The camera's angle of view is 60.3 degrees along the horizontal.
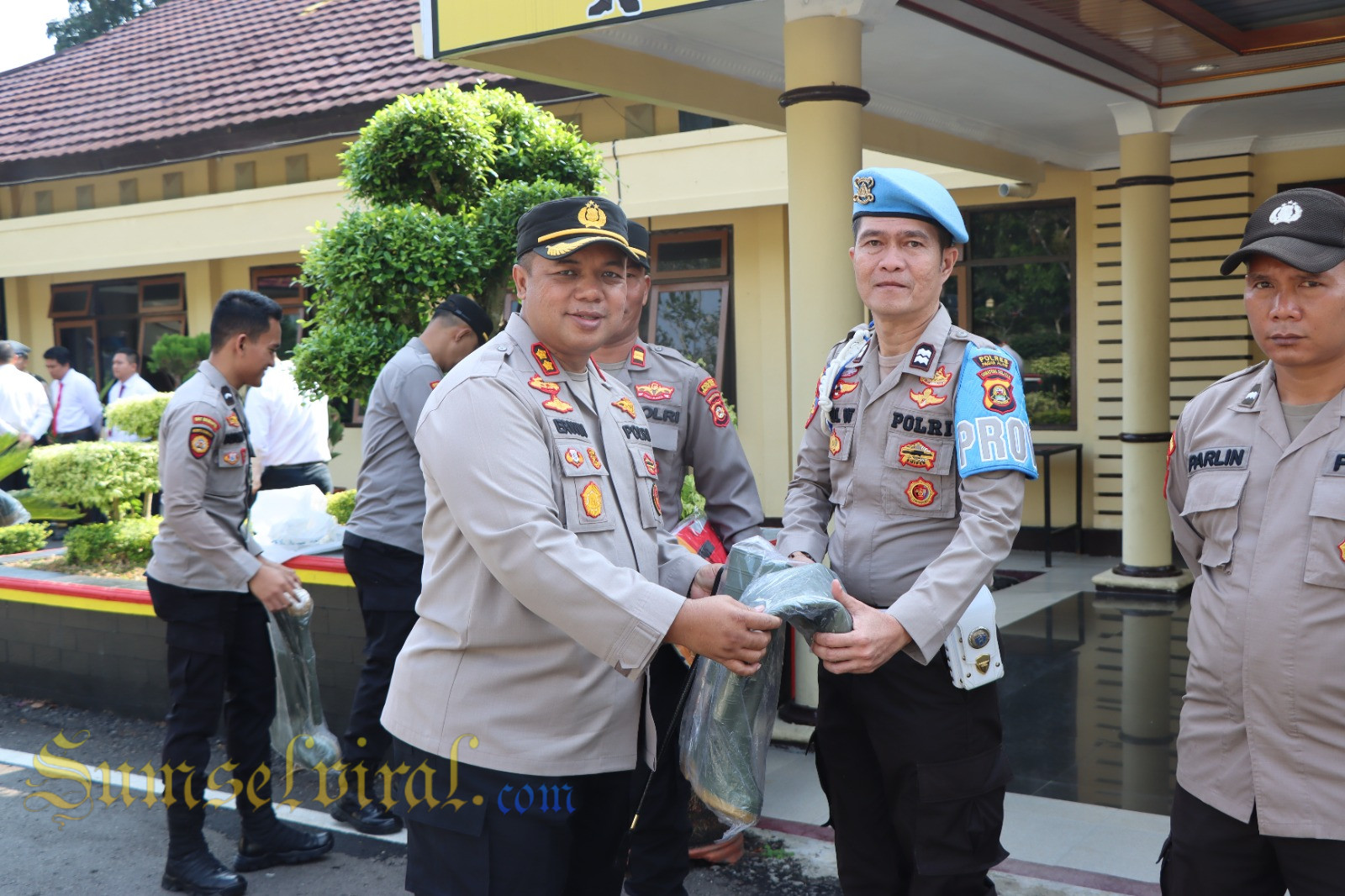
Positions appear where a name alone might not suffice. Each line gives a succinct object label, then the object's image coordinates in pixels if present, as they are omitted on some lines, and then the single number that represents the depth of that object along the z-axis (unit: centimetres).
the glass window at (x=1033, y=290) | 1002
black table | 940
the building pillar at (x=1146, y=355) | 803
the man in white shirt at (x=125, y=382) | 1151
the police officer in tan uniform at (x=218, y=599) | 393
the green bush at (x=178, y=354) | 1124
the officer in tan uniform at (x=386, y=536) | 439
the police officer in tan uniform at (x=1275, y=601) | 221
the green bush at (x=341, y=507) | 665
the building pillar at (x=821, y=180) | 496
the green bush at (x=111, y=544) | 683
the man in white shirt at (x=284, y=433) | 729
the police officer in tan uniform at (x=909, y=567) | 247
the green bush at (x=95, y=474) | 739
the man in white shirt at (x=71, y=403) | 1165
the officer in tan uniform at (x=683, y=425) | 374
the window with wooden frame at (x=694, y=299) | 1111
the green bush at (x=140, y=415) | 871
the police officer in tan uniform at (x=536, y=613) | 213
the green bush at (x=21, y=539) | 755
